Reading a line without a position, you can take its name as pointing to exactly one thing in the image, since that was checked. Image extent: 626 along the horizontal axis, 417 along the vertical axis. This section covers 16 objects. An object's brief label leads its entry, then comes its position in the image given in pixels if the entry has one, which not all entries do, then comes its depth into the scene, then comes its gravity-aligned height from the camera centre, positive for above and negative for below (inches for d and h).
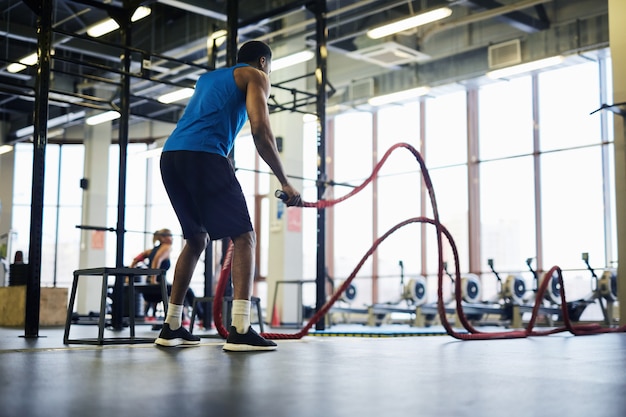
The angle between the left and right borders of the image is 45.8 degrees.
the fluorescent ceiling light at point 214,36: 293.8 +92.9
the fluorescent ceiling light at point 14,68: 483.2 +134.3
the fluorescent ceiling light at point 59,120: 604.4 +123.3
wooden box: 296.4 -15.0
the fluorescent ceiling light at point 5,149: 641.6 +104.9
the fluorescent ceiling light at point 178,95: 487.0 +116.6
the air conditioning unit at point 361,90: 530.1 +130.9
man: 133.7 +17.7
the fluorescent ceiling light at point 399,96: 478.9 +115.2
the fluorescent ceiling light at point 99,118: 540.0 +113.3
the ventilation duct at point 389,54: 443.2 +133.6
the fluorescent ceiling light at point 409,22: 339.9 +119.4
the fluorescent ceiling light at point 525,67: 423.8 +119.7
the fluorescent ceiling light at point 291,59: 402.0 +116.9
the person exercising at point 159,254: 342.6 +7.7
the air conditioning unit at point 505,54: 441.4 +130.7
